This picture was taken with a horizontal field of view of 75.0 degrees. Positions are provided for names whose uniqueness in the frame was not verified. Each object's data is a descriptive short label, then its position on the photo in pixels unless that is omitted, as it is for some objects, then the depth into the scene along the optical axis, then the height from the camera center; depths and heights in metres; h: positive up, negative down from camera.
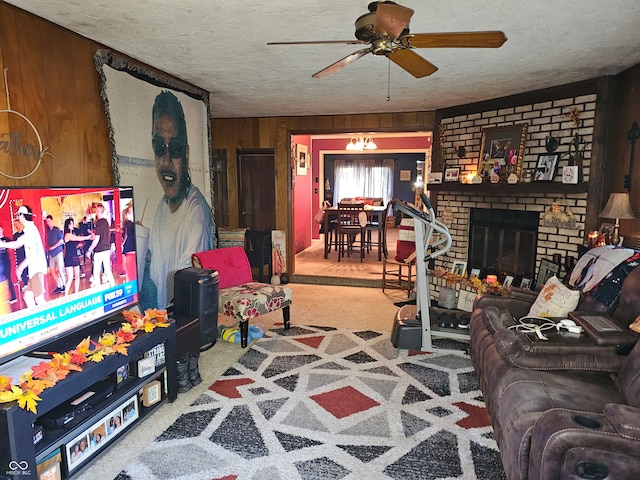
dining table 7.31 -0.59
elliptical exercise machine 3.24 -1.01
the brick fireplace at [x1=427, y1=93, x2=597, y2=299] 3.77 -0.01
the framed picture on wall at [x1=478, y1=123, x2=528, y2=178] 4.22 +0.37
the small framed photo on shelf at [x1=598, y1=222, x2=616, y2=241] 3.37 -0.36
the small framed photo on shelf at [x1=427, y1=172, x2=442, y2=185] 5.11 +0.09
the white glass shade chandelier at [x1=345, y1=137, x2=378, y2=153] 9.05 +0.89
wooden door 5.92 -0.04
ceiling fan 1.62 +0.64
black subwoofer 3.27 -0.89
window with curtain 11.94 +0.20
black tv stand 1.60 -1.07
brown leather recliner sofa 1.45 -0.93
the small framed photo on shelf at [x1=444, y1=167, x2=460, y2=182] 4.91 +0.12
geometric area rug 2.06 -1.39
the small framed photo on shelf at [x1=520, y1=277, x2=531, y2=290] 4.25 -1.00
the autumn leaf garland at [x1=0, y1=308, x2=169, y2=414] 1.66 -0.82
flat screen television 1.80 -0.51
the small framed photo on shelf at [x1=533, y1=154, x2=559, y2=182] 3.92 +0.16
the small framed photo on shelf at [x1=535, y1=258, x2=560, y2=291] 3.85 -0.80
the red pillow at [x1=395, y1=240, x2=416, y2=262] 5.29 -0.82
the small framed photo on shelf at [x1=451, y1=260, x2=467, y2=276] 4.82 -0.96
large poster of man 2.96 +0.13
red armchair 3.52 -0.95
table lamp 3.02 -0.17
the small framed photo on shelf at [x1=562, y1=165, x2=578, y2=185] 3.68 +0.10
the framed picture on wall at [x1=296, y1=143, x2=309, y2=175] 7.61 +0.50
